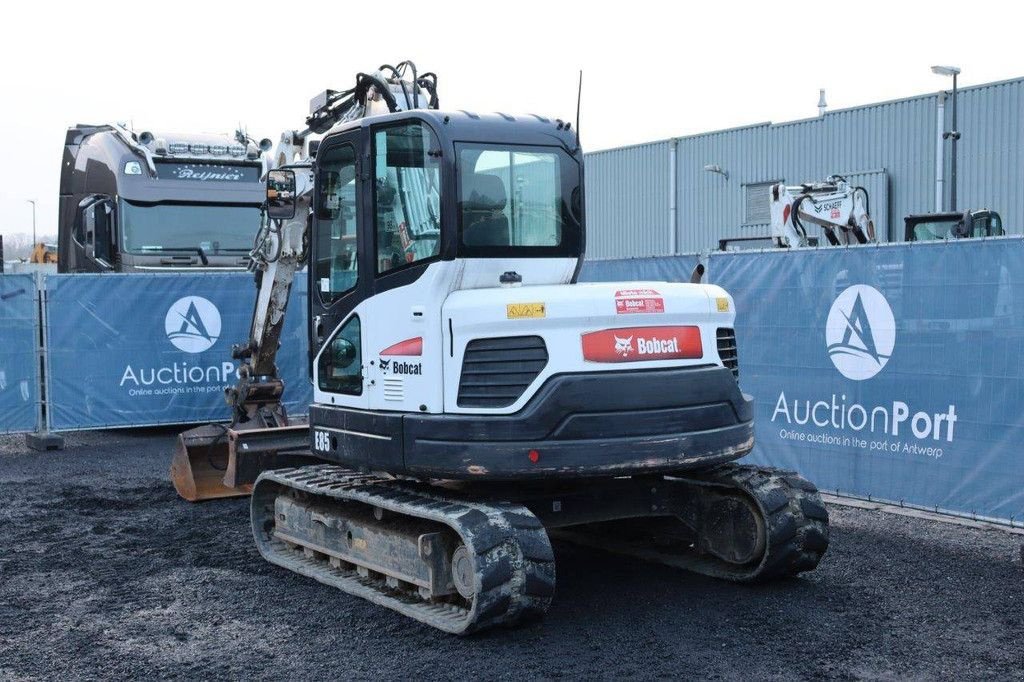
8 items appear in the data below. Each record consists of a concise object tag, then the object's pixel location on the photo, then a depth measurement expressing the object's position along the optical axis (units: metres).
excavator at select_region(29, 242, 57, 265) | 37.38
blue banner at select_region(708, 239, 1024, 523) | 8.31
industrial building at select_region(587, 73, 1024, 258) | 26.00
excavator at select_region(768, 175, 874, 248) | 17.81
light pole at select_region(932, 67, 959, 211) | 24.03
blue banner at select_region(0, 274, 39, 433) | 13.84
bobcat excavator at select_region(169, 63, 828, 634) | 6.39
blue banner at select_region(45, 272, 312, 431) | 14.07
